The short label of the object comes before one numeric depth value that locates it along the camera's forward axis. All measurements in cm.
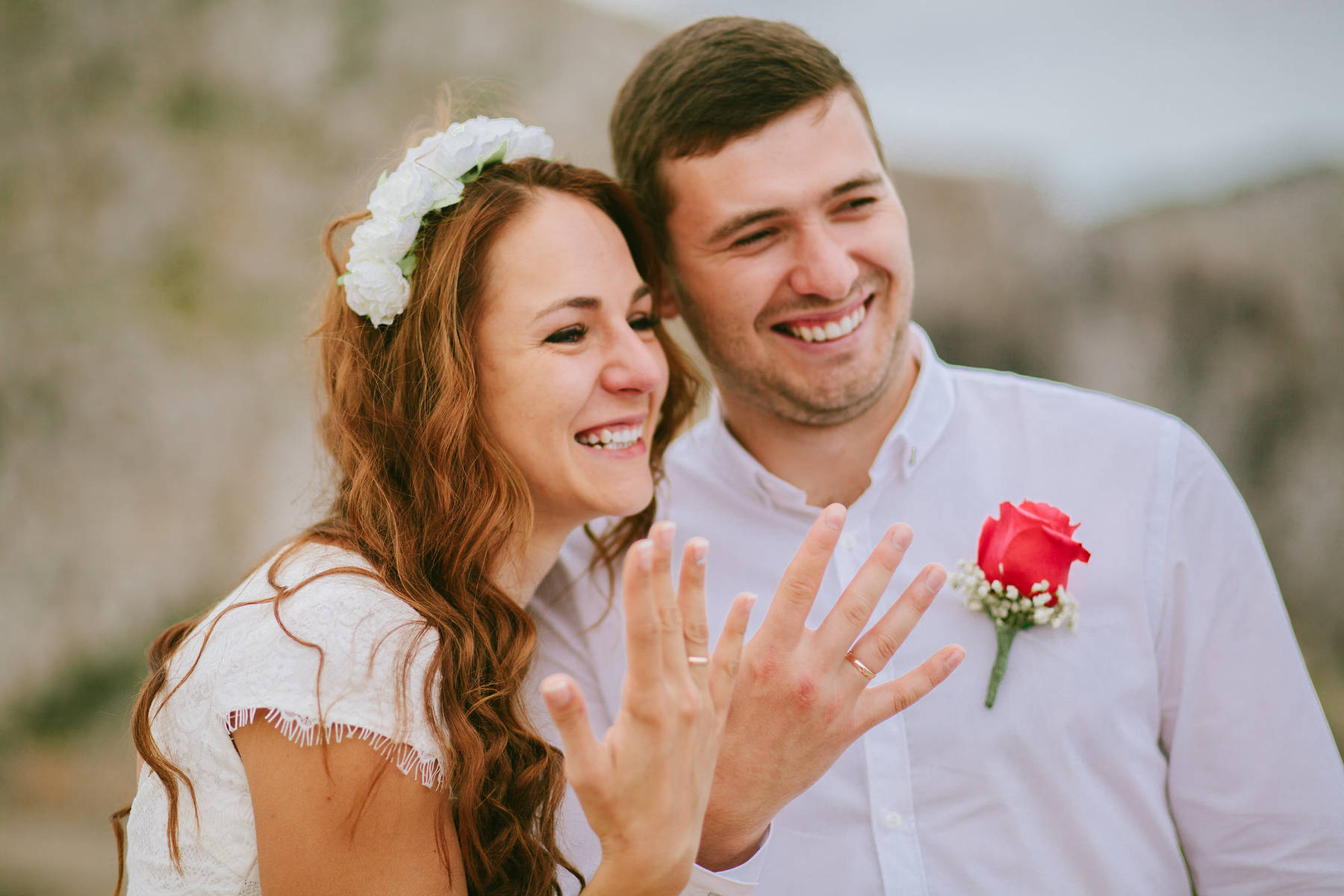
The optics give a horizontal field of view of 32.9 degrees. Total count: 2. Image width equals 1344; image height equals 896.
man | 117
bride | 103
